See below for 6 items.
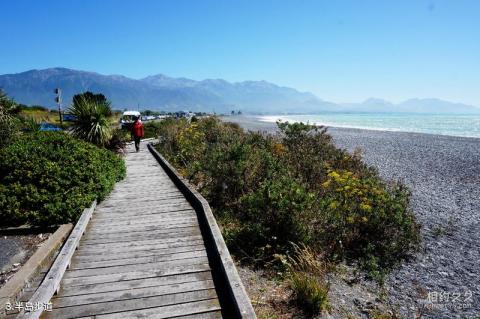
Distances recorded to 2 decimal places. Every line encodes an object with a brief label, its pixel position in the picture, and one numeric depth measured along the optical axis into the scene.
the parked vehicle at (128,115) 54.69
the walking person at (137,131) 18.02
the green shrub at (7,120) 12.50
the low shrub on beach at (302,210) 6.10
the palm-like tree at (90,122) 13.71
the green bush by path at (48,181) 6.57
